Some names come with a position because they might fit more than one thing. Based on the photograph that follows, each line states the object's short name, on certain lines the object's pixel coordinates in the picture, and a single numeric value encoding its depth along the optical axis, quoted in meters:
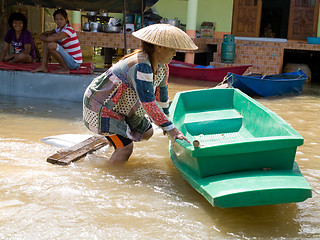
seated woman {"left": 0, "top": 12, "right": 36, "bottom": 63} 7.08
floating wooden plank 3.95
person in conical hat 3.24
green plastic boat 2.77
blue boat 8.63
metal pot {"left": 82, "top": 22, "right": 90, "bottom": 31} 12.00
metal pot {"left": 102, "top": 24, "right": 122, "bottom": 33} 11.61
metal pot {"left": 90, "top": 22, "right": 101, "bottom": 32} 11.94
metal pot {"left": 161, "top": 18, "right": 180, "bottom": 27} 11.96
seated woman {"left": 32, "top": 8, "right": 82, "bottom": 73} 6.51
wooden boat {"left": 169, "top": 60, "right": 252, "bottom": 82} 10.21
